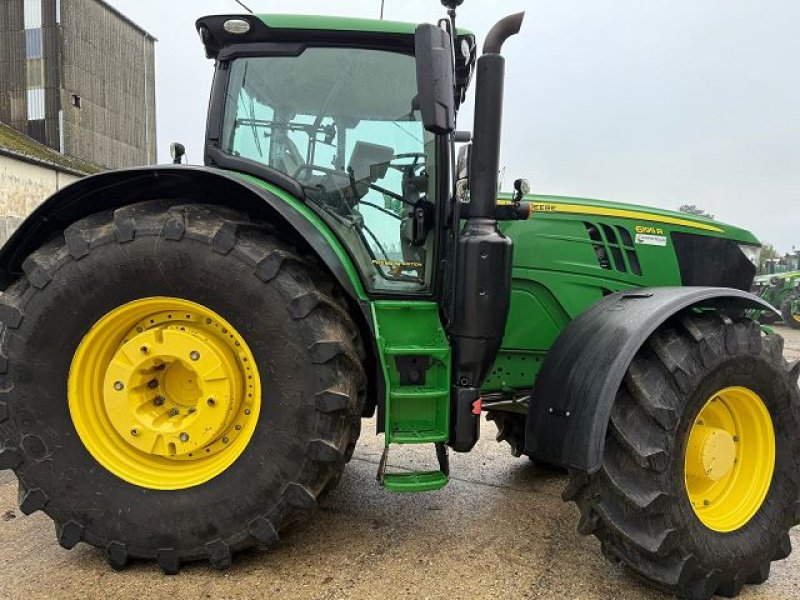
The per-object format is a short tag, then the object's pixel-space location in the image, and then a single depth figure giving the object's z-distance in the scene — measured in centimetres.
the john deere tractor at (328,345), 224
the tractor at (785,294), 1525
